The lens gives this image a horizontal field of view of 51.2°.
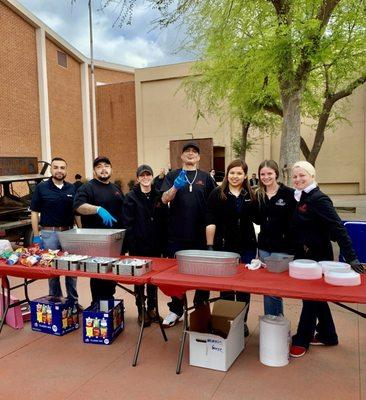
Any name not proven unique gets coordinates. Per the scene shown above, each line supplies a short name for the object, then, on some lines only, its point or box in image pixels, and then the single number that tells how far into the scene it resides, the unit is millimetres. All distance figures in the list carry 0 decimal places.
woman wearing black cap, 3855
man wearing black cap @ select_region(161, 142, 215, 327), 3717
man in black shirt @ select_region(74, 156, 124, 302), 3966
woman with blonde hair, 2951
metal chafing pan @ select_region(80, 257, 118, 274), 3131
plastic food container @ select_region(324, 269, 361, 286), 2588
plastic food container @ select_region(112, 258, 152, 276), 3031
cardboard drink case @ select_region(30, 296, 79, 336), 3803
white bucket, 3076
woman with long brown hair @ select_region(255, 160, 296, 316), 3330
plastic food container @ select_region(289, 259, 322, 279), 2771
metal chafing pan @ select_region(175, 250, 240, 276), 2900
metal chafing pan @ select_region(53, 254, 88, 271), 3230
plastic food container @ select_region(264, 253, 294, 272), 2975
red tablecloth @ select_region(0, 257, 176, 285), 3004
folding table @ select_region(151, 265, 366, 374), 2453
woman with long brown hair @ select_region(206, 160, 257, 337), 3502
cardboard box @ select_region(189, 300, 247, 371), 3031
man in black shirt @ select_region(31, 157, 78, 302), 4246
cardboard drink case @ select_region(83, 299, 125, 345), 3566
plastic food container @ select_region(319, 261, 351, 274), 2727
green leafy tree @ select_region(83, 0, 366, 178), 5926
